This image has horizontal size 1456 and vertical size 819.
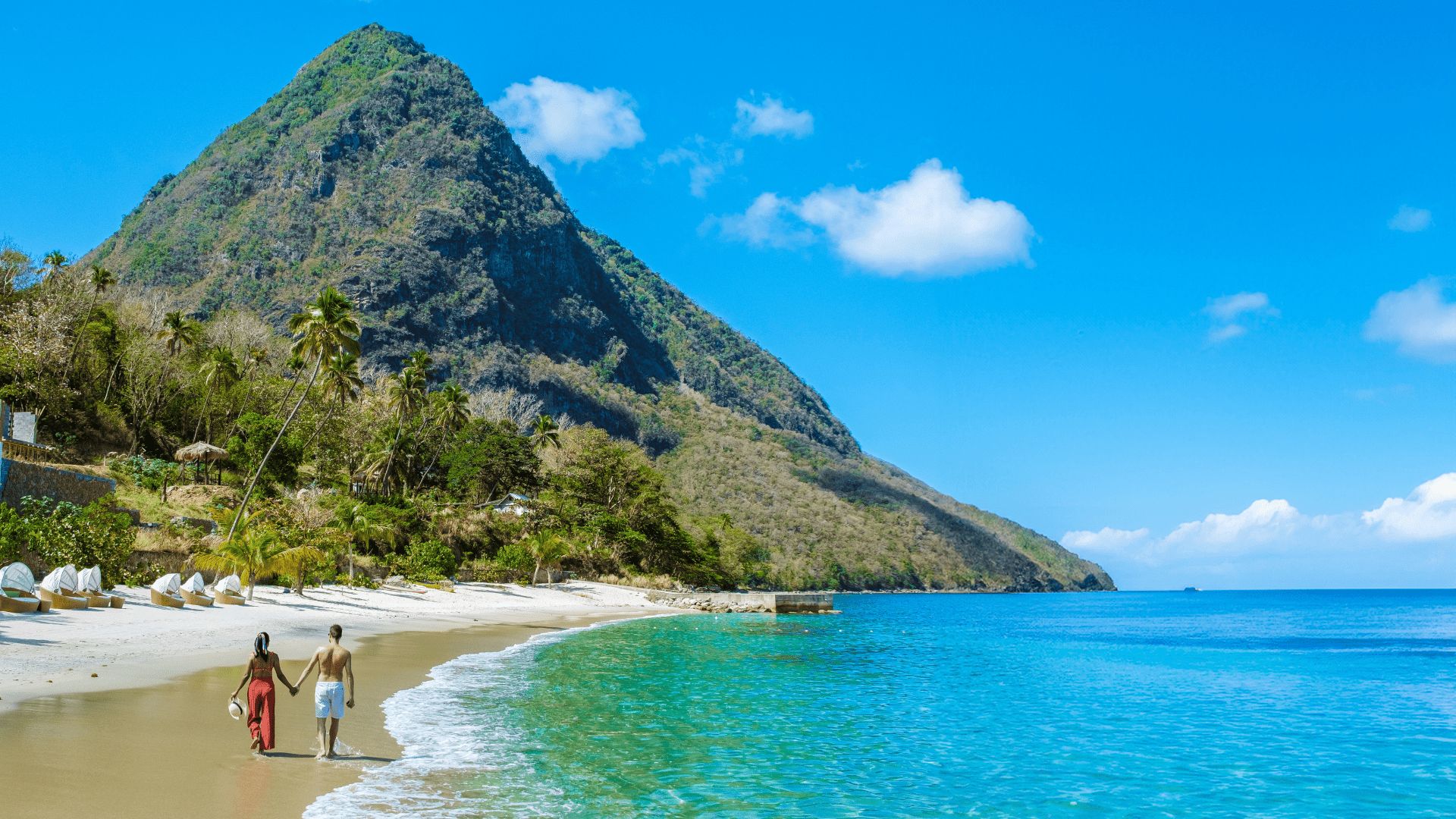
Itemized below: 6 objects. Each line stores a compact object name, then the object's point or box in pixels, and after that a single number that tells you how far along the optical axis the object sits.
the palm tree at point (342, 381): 57.66
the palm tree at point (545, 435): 87.27
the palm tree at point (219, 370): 56.41
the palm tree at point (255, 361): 66.69
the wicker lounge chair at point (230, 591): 30.88
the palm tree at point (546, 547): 65.12
